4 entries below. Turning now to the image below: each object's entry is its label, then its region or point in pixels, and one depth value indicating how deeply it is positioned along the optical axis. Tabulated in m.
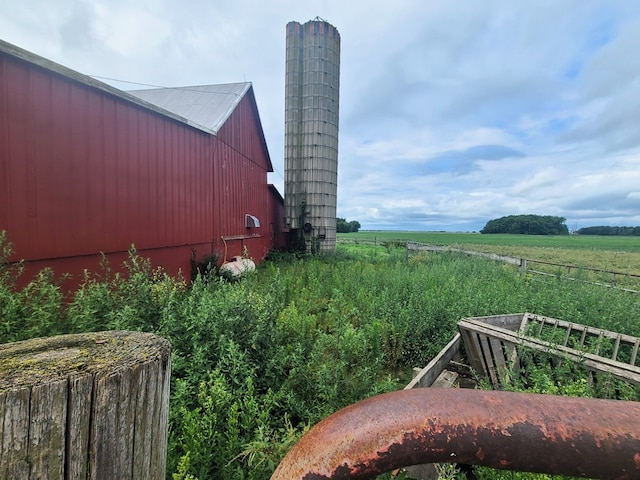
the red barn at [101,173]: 3.96
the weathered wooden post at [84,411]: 0.66
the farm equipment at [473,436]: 0.53
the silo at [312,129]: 12.86
